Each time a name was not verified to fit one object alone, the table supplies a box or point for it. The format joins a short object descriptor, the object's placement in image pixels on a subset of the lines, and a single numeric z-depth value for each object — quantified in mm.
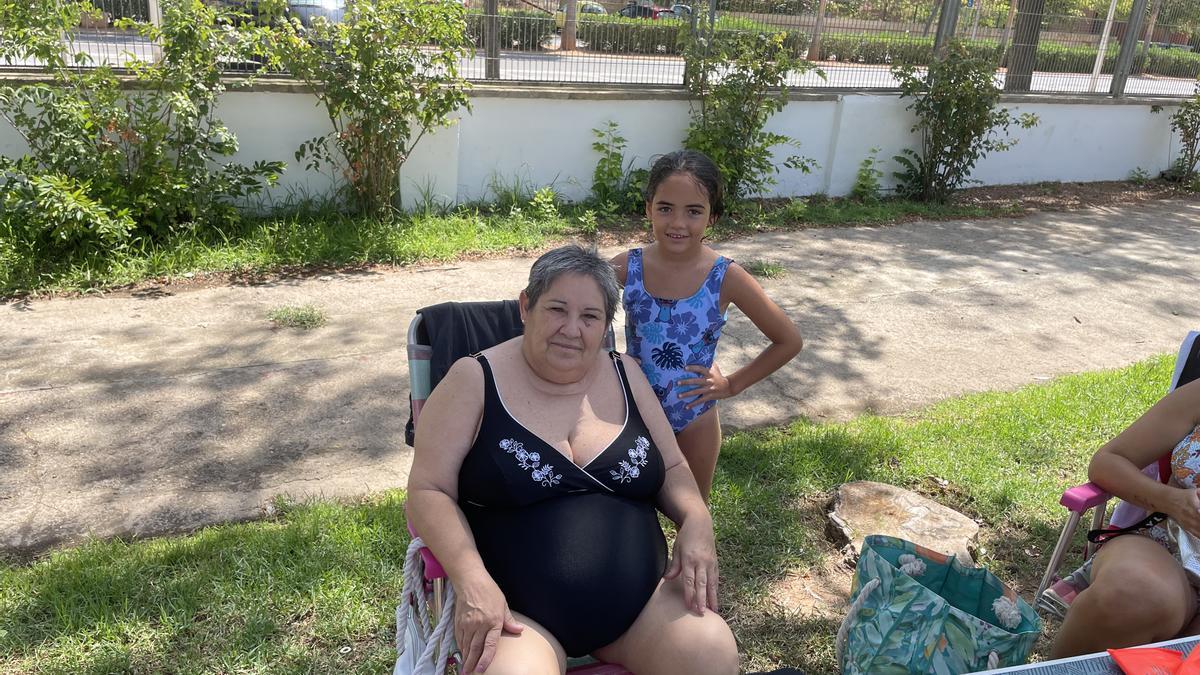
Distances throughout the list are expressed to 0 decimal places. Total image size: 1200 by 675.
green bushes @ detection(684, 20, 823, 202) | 7594
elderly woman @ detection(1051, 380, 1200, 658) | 2256
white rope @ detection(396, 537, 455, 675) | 1938
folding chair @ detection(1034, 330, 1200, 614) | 2508
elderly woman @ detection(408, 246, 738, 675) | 1983
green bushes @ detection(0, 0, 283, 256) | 5133
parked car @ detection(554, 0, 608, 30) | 7491
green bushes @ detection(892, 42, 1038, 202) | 8516
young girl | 2639
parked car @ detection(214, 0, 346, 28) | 5985
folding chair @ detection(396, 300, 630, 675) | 2541
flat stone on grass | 3194
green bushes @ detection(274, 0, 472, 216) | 5984
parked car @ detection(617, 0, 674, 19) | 7703
